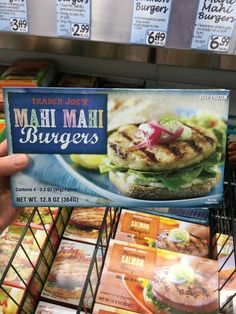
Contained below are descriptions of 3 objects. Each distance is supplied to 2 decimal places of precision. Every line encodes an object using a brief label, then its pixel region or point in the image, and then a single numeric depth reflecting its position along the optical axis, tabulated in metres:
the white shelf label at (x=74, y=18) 0.82
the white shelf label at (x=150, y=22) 0.79
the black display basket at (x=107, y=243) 0.83
